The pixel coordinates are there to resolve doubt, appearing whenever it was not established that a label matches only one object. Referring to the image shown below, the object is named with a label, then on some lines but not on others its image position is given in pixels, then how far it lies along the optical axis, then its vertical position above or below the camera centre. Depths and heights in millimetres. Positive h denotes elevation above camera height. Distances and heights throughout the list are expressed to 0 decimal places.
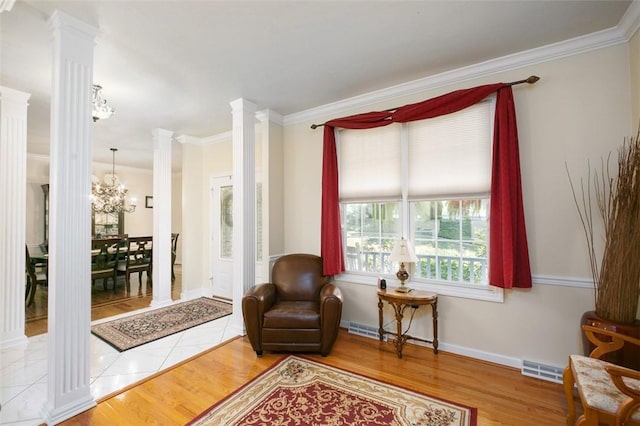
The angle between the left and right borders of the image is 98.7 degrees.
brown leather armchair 2670 -1012
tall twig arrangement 1827 -232
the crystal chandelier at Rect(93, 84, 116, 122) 2736 +1186
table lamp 2709 -371
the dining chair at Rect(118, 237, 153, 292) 5094 -704
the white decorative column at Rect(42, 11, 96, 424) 1854 +18
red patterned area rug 1853 -1348
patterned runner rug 3113 -1298
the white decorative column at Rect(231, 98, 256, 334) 3338 +200
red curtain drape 2373 +221
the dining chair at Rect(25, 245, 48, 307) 3998 -828
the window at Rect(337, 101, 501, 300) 2693 +233
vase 1758 -863
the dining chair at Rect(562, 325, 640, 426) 1341 -940
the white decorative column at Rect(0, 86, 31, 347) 2885 +137
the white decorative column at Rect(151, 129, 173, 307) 4367 +128
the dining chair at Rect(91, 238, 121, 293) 4727 -614
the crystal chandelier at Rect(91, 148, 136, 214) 5984 +620
